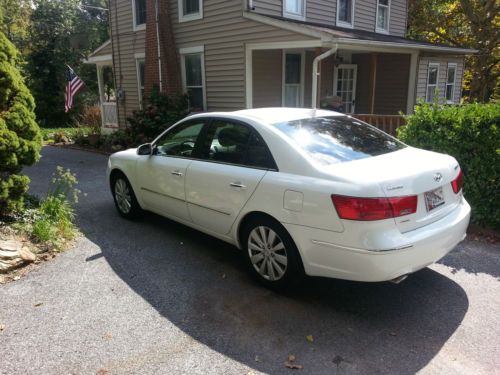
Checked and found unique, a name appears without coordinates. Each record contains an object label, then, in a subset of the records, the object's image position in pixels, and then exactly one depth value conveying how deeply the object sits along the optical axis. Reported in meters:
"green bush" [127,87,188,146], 11.95
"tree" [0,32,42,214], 4.88
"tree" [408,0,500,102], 18.34
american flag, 12.37
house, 10.59
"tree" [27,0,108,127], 22.25
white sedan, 3.18
